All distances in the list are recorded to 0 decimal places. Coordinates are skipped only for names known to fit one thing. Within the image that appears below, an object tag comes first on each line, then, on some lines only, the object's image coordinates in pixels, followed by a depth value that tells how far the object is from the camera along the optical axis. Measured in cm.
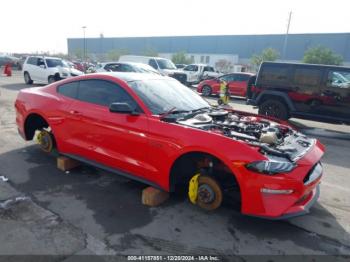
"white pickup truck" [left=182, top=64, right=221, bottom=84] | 2246
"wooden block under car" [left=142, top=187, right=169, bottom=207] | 370
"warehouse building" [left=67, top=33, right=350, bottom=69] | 5994
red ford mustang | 303
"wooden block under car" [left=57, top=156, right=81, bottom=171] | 467
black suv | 838
